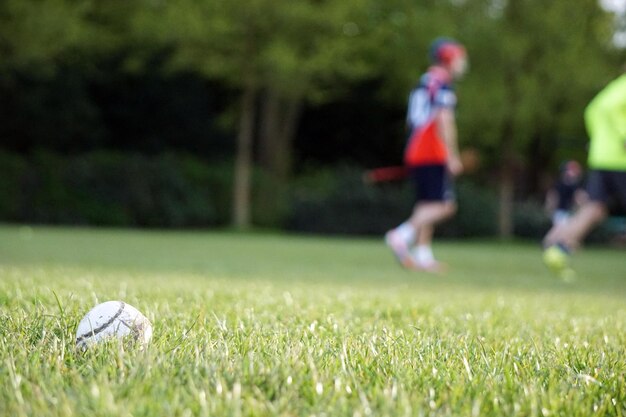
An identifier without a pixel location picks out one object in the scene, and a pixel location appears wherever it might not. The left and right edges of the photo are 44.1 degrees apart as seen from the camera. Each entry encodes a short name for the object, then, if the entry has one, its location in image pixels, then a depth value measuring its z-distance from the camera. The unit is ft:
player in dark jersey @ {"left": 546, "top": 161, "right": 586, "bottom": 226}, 68.85
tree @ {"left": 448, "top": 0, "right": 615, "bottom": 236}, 82.64
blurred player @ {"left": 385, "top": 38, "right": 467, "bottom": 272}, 32.71
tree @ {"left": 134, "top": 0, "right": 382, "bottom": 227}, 74.13
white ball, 8.17
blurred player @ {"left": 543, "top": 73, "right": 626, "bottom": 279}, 26.71
